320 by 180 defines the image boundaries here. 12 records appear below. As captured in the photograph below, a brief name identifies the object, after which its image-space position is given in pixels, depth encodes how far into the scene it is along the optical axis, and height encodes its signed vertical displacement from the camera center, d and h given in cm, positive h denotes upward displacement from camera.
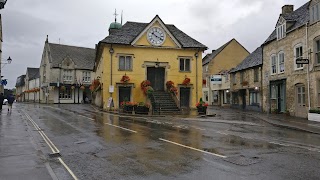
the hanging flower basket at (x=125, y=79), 2486 +194
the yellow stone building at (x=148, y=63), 2505 +383
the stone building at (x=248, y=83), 2755 +182
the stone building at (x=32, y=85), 5812 +321
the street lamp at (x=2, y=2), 1337 +534
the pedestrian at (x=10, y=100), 2234 -22
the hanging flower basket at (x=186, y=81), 2623 +182
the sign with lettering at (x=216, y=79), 3184 +251
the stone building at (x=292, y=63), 1781 +311
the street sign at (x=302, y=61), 1729 +265
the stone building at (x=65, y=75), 4702 +457
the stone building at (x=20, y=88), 7591 +339
